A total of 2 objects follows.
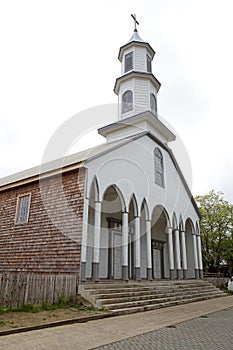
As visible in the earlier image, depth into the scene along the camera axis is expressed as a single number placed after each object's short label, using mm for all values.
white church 10812
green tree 29609
